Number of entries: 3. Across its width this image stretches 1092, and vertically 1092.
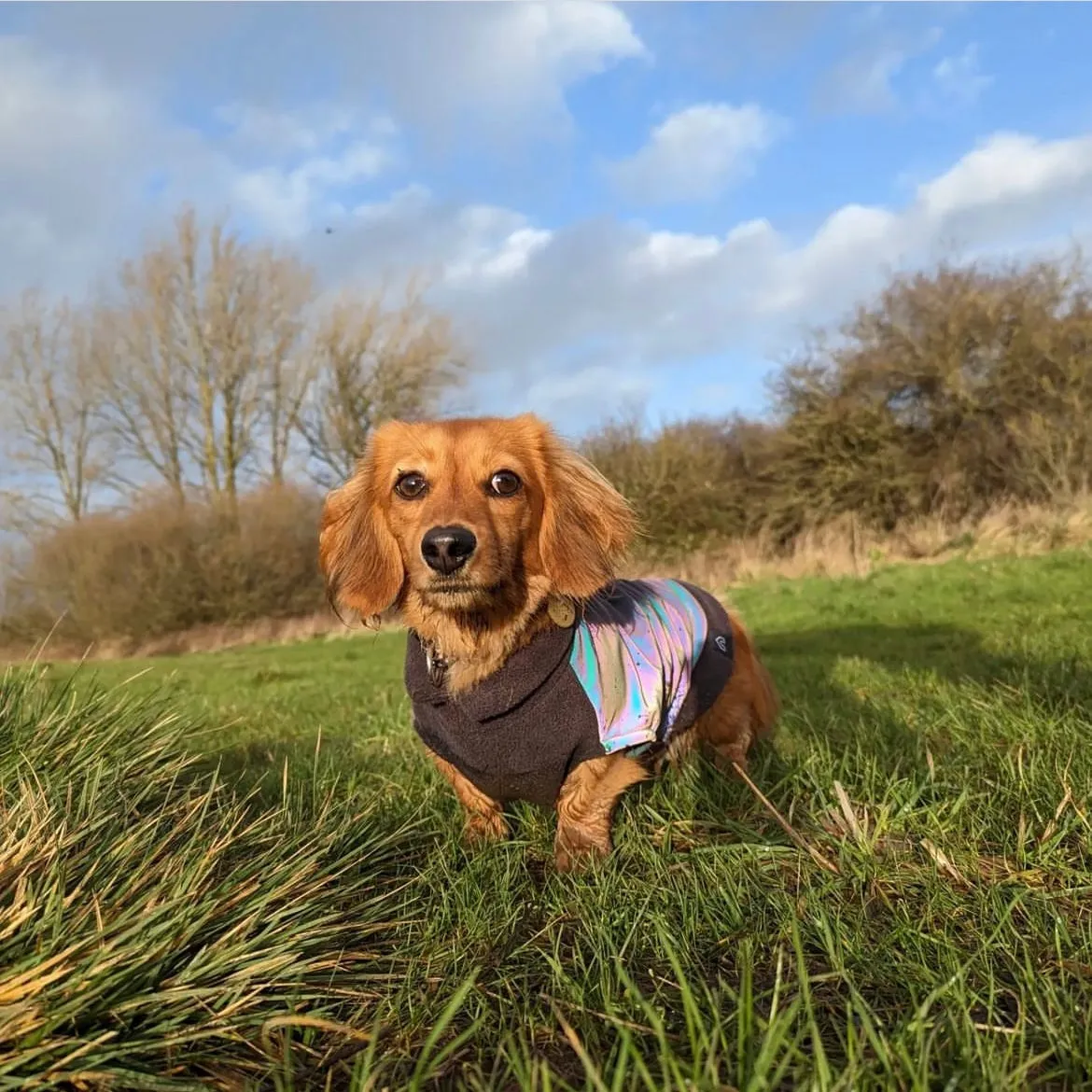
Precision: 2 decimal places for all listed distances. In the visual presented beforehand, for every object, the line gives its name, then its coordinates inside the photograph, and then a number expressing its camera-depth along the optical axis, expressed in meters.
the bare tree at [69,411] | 23.80
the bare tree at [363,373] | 25.91
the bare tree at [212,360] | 24.86
